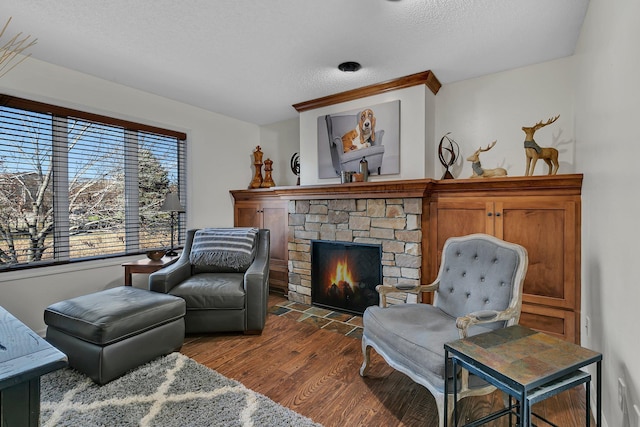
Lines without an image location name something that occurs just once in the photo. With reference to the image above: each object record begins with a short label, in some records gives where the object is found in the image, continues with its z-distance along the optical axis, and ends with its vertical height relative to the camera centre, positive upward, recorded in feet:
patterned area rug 5.58 -3.64
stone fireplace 10.09 -0.76
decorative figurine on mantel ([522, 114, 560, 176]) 8.38 +1.49
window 8.87 +0.90
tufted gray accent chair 5.23 -2.14
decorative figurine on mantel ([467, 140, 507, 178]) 9.00 +1.13
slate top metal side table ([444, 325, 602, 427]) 3.81 -2.02
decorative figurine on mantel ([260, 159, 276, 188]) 14.78 +1.65
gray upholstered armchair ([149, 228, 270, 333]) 8.98 -2.22
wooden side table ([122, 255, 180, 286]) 10.02 -1.79
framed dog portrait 10.62 +2.49
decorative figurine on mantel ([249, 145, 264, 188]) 14.88 +1.99
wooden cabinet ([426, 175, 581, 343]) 7.96 -0.65
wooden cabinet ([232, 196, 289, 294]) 13.57 -0.66
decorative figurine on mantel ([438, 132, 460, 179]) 10.46 +1.89
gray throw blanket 10.56 -1.28
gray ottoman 6.61 -2.62
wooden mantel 7.97 +0.68
